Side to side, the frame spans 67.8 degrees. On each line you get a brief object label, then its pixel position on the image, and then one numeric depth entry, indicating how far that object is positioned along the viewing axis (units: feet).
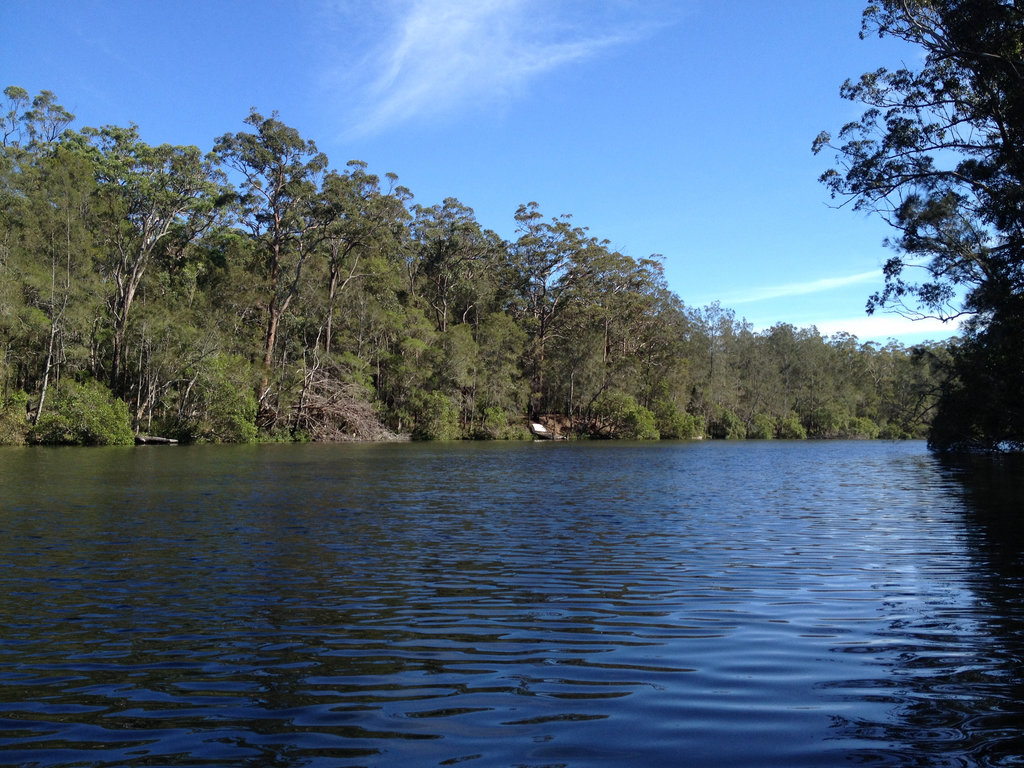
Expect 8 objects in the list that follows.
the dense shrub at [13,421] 131.23
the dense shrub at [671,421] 281.95
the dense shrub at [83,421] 135.44
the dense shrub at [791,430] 357.20
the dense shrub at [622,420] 259.39
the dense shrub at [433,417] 213.66
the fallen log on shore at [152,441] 150.82
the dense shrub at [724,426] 319.68
